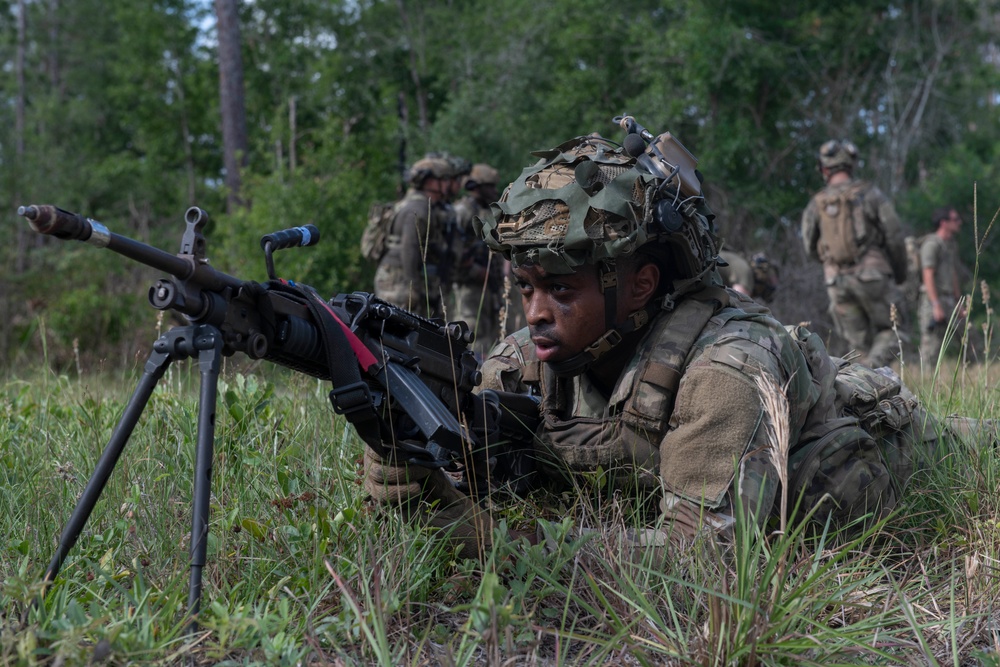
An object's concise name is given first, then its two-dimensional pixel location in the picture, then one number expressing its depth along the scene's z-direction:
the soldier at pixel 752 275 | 10.03
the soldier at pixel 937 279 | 10.66
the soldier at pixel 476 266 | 10.05
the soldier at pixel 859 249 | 9.45
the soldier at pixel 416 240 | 9.29
